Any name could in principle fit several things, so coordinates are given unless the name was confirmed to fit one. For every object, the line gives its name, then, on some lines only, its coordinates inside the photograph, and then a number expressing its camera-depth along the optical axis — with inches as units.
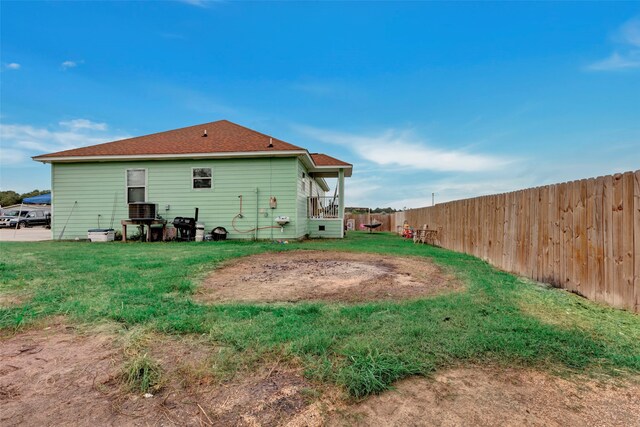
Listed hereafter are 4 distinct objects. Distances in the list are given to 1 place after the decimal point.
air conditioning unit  420.2
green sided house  457.4
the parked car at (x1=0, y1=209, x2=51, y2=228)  937.3
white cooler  446.0
